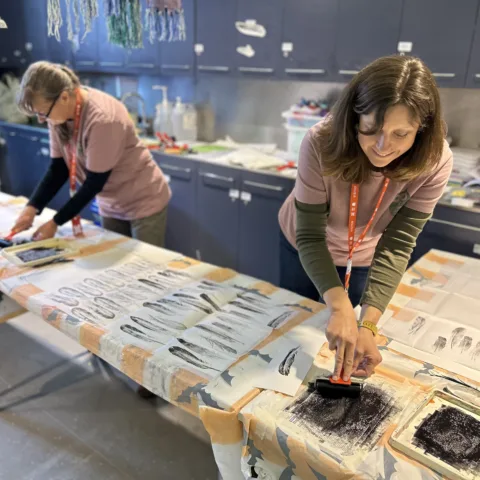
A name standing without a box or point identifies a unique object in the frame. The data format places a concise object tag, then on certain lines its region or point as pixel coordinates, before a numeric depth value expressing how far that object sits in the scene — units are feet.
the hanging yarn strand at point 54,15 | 4.46
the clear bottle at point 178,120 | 10.67
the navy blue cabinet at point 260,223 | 8.29
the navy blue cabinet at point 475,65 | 6.59
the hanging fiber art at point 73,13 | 4.49
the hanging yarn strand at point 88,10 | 4.55
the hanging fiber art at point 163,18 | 5.22
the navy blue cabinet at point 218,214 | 8.93
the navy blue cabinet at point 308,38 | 7.80
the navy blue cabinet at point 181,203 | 9.50
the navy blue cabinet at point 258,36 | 8.38
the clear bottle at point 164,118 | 10.91
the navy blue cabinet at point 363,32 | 7.18
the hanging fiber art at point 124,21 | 4.95
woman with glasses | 5.11
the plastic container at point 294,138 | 9.07
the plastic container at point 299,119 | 8.83
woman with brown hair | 2.92
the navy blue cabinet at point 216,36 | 8.94
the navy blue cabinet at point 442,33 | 6.64
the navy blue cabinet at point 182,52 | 9.39
